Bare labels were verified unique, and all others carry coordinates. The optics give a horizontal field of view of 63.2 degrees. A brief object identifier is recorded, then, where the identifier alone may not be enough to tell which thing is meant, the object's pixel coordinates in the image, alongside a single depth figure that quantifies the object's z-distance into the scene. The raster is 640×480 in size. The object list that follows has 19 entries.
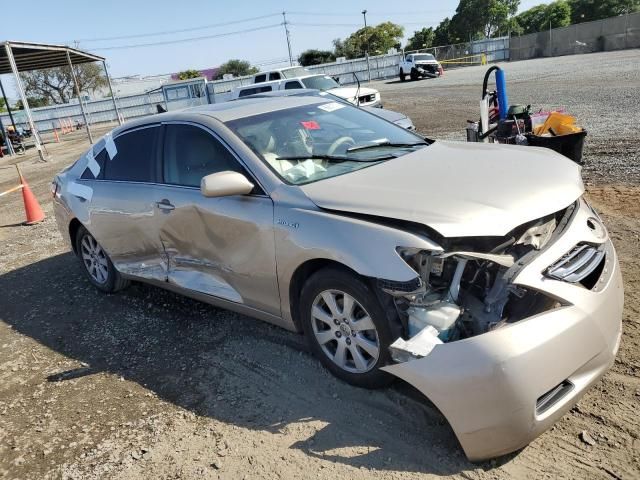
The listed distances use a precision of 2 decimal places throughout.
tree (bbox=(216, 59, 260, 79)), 80.00
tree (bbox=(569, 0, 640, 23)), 68.69
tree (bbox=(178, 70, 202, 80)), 74.25
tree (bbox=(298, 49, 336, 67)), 68.38
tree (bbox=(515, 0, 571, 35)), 76.00
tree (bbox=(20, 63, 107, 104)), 64.50
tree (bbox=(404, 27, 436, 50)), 86.25
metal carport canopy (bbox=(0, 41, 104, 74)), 19.62
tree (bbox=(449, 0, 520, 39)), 81.88
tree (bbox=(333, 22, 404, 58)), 73.88
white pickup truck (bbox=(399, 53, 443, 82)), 37.12
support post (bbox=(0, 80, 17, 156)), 22.62
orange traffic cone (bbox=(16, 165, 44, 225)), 9.07
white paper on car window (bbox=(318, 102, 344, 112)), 4.28
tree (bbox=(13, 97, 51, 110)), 65.59
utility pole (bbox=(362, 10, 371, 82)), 74.56
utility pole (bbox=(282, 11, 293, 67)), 81.41
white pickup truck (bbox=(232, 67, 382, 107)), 15.35
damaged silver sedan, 2.38
